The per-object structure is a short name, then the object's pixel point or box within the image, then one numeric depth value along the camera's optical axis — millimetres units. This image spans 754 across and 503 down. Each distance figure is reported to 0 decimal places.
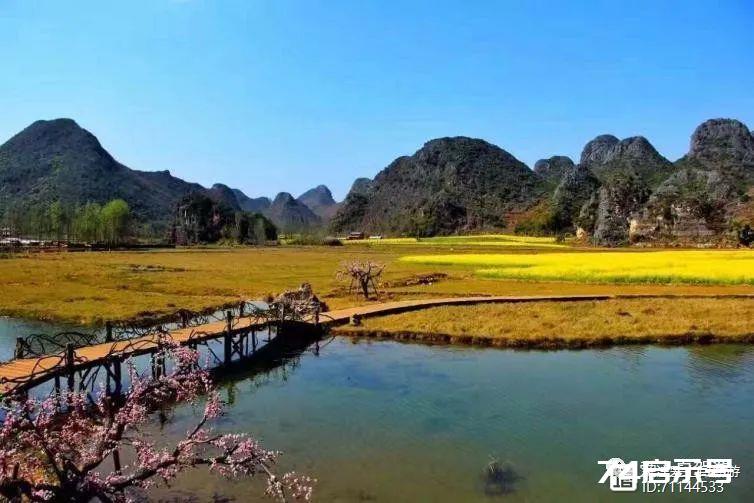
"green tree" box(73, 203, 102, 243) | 125250
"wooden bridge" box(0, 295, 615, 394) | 15992
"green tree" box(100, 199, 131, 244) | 126625
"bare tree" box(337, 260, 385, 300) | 38656
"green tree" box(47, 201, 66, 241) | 129000
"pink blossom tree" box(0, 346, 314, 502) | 7324
